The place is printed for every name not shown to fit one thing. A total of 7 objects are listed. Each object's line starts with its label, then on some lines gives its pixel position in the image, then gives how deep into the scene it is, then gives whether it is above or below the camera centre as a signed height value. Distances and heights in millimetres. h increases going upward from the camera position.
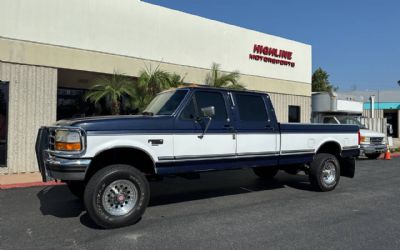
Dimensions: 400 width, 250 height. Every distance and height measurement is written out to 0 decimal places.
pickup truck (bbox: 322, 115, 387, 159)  15602 -454
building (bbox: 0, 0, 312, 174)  11070 +2819
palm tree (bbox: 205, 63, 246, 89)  14891 +2085
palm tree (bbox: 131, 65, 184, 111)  12688 +1460
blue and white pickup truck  5422 -311
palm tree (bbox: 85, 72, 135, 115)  12180 +1272
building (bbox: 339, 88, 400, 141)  36184 +2719
